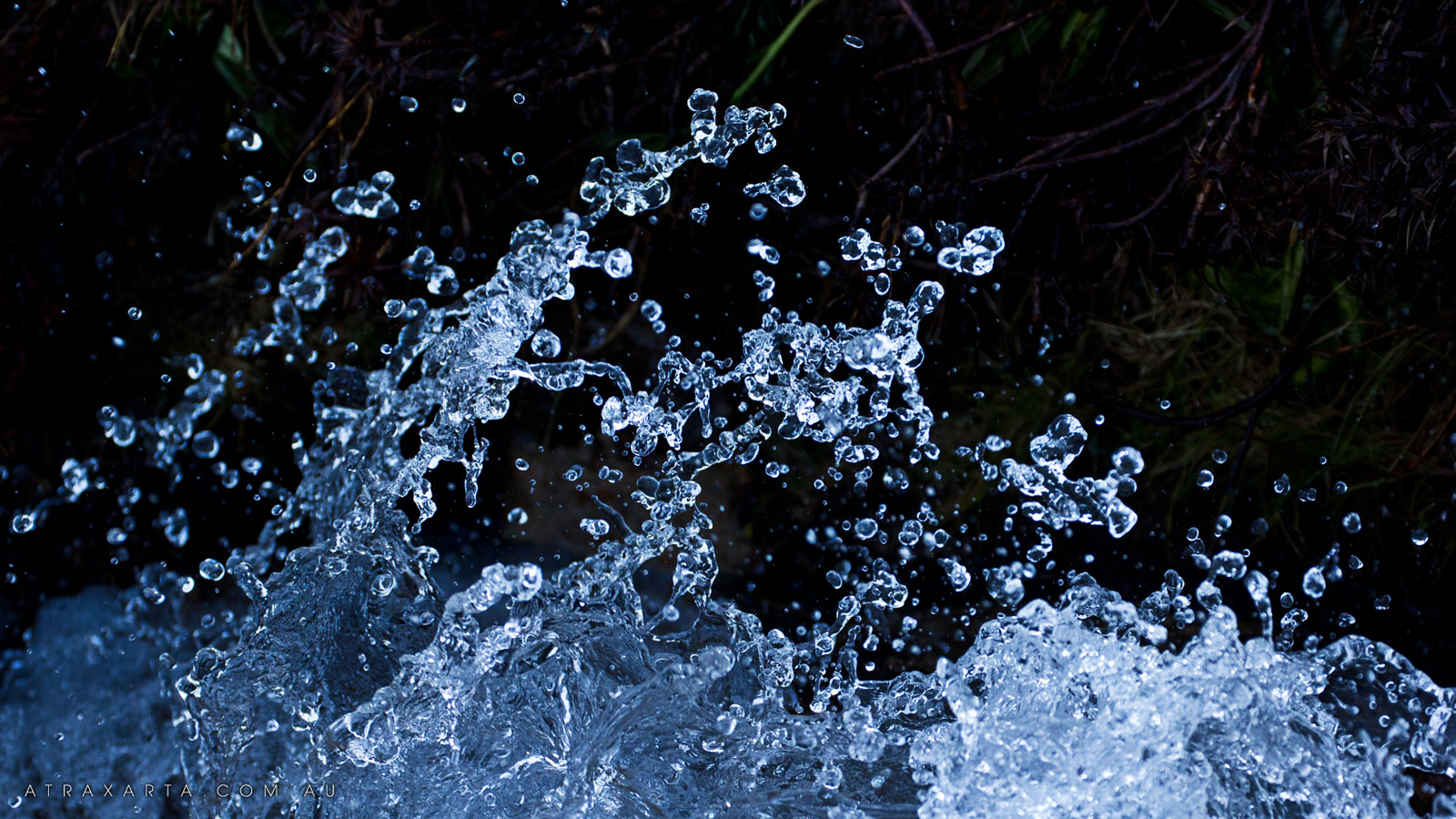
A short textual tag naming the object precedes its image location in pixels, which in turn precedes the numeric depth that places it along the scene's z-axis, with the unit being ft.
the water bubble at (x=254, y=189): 5.49
